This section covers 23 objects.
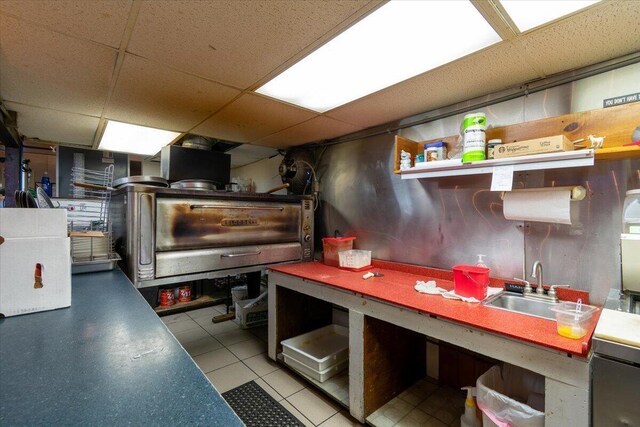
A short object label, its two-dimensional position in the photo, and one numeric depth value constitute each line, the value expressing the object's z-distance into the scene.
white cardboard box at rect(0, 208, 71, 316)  1.11
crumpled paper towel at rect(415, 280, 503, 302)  1.65
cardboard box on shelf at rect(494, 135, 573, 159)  1.39
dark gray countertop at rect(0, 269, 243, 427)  0.57
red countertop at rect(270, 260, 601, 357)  1.15
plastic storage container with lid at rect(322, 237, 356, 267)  2.65
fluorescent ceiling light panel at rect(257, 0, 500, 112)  1.19
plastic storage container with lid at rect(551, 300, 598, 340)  1.13
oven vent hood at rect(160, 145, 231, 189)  2.90
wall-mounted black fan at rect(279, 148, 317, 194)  3.21
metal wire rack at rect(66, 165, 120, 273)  1.88
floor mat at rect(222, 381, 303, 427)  1.82
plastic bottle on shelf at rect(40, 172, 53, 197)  3.16
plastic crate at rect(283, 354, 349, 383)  2.17
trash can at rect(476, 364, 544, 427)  1.25
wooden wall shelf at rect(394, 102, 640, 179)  1.37
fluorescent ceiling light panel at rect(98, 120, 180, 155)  2.65
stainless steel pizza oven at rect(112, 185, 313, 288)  2.04
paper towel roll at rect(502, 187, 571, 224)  1.50
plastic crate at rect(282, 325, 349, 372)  2.22
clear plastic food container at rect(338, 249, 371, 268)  2.47
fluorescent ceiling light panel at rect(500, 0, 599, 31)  1.09
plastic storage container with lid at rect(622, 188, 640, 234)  1.31
